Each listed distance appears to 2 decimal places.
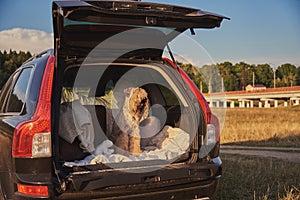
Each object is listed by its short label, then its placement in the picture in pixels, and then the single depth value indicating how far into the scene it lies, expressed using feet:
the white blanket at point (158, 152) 11.87
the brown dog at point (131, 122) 14.16
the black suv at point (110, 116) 10.56
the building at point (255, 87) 332.60
